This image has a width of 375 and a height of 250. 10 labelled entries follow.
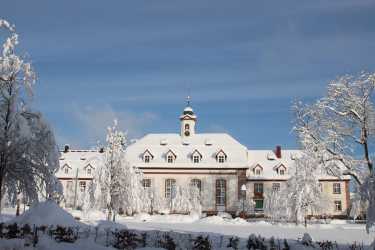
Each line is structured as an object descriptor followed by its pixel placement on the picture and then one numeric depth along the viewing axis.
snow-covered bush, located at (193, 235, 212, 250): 12.55
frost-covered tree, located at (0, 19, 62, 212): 17.61
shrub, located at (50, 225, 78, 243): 12.73
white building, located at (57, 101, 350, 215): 60.59
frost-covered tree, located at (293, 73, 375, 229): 20.33
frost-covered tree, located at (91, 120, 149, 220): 39.09
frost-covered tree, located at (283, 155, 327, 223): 41.88
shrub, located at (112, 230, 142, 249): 12.45
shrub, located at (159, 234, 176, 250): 12.49
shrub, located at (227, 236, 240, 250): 13.50
